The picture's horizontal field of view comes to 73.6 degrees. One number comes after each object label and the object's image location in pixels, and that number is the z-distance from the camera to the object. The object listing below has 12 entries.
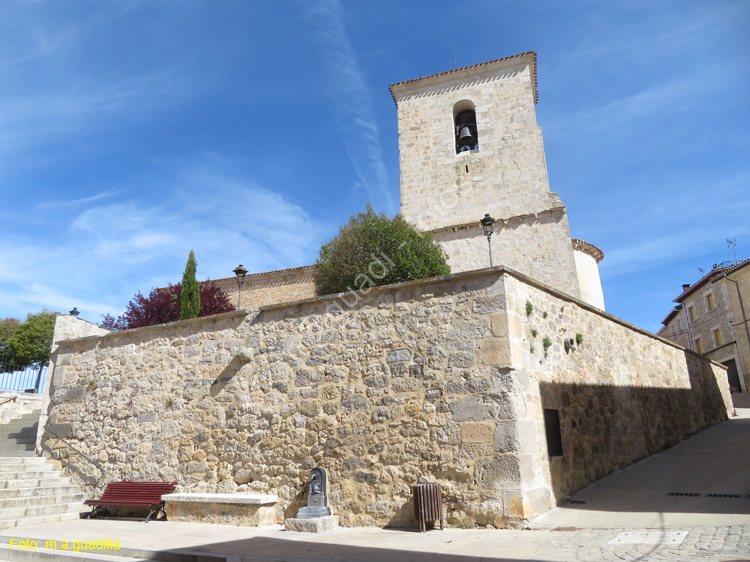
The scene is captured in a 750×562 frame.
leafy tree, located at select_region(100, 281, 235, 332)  16.95
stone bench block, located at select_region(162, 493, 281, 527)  6.95
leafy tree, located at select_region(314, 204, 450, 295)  12.62
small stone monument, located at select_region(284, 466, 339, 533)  6.35
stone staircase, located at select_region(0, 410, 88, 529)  7.75
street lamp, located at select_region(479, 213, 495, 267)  11.08
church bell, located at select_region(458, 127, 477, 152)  17.58
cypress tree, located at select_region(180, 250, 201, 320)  15.26
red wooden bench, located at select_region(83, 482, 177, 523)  7.81
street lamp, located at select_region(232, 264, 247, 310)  11.67
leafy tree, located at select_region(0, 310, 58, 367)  21.31
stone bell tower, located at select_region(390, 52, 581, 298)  16.05
